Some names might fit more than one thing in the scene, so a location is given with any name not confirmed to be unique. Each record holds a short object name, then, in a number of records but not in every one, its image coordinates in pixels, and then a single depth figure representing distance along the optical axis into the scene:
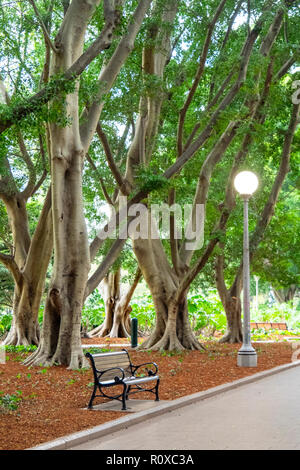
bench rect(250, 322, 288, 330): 36.38
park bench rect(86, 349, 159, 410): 9.29
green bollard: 23.84
